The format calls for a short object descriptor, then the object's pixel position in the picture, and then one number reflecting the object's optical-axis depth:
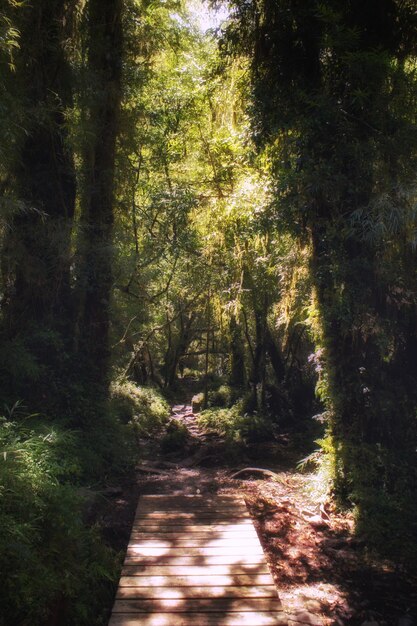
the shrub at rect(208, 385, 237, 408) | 18.78
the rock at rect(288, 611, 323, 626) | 5.04
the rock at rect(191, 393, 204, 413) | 20.27
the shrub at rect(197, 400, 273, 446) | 13.54
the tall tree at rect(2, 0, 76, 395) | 8.59
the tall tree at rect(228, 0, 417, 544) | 7.23
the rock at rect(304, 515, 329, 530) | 7.40
